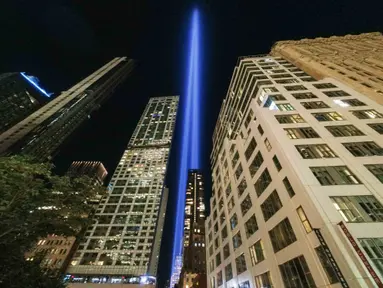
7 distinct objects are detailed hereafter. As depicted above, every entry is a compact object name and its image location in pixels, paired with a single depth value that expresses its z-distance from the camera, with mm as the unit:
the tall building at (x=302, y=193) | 14445
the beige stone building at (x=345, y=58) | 35156
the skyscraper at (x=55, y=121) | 49156
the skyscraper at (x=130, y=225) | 76125
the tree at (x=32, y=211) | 12008
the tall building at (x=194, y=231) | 87875
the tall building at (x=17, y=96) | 70938
